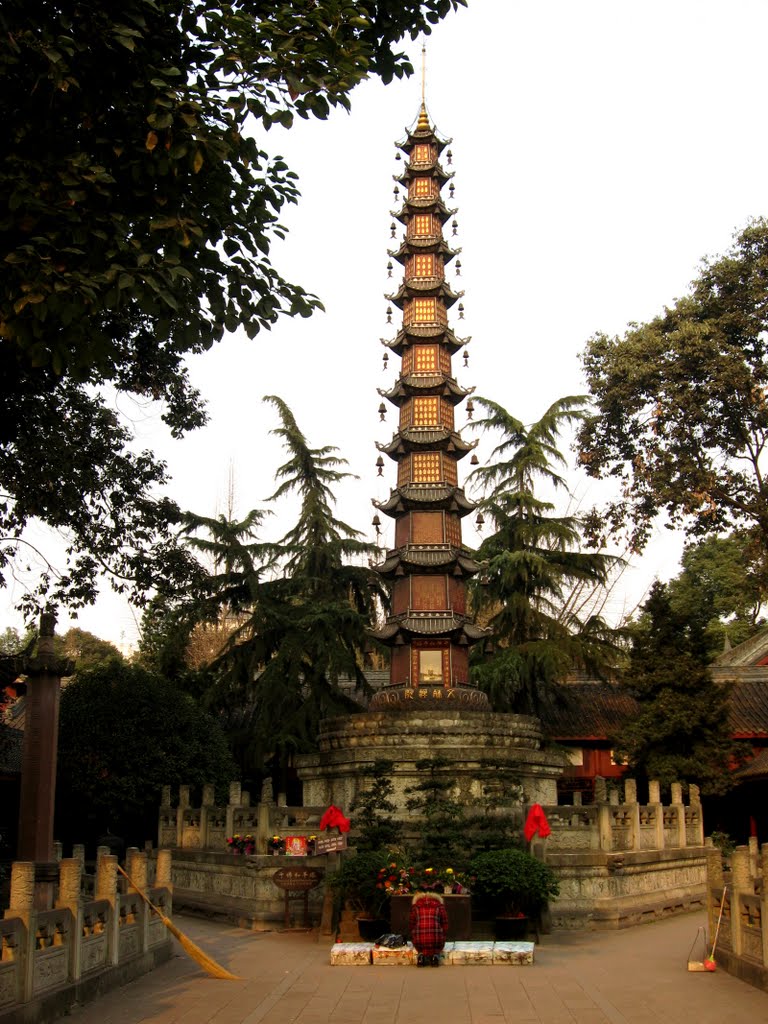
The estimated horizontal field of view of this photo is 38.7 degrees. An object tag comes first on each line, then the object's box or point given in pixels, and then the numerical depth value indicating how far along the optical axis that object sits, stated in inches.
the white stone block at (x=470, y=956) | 506.3
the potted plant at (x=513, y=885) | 590.2
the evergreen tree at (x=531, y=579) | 1103.0
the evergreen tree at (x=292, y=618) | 1112.2
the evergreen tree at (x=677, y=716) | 976.3
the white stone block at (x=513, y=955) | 507.5
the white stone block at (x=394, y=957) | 505.4
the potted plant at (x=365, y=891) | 573.0
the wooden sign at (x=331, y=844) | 654.5
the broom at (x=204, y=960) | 469.1
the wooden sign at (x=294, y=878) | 655.8
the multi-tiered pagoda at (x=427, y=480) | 1019.3
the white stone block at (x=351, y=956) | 507.5
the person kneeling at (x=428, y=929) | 496.7
